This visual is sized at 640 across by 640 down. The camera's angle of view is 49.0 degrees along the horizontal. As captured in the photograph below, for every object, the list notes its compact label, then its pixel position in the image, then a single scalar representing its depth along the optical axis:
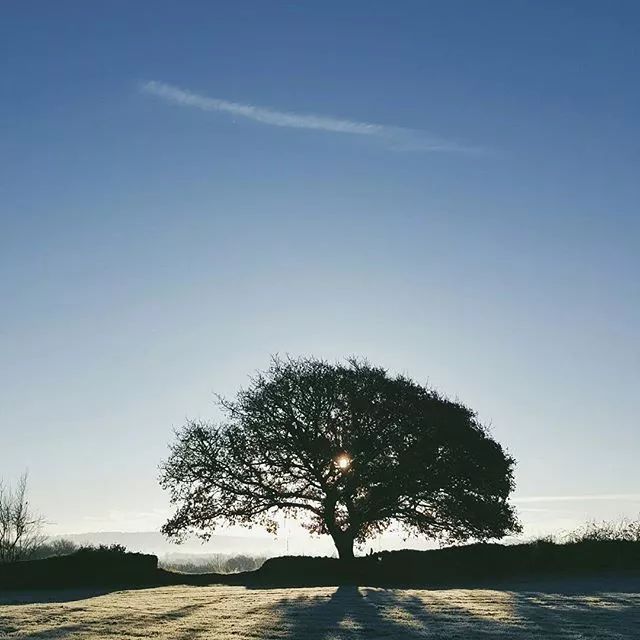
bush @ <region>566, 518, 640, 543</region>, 41.94
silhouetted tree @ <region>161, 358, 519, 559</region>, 45.44
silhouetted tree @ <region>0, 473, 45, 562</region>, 58.56
